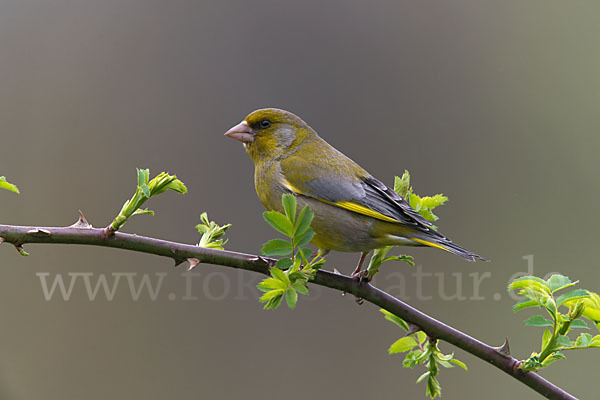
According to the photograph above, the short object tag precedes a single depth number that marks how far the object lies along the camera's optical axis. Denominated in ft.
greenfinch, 22.99
